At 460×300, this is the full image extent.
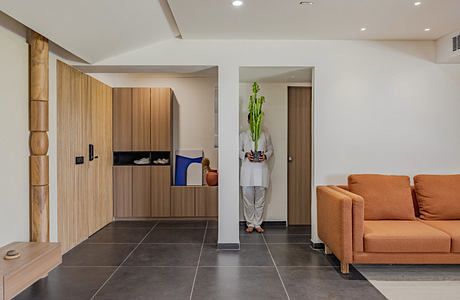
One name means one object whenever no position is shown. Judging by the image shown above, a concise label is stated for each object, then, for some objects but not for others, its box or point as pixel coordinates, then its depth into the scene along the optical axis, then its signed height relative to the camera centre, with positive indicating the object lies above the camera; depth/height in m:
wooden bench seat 2.19 -0.92
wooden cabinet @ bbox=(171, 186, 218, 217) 5.54 -0.98
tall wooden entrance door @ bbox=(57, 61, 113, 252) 3.68 -0.14
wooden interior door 5.24 -0.18
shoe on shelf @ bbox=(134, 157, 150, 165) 5.58 -0.29
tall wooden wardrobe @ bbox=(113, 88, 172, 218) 5.47 -0.01
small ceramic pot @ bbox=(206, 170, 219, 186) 5.58 -0.59
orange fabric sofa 3.08 -0.83
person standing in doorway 4.76 -0.50
